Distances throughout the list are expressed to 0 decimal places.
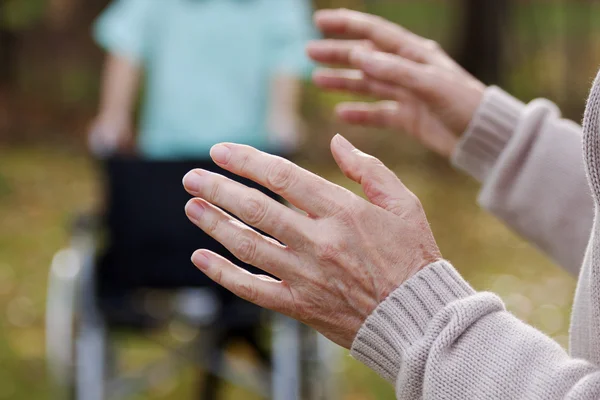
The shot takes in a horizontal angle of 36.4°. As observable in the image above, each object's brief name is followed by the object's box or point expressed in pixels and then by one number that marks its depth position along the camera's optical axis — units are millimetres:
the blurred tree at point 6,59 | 11234
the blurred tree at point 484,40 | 10656
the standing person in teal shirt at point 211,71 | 3598
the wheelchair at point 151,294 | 3033
